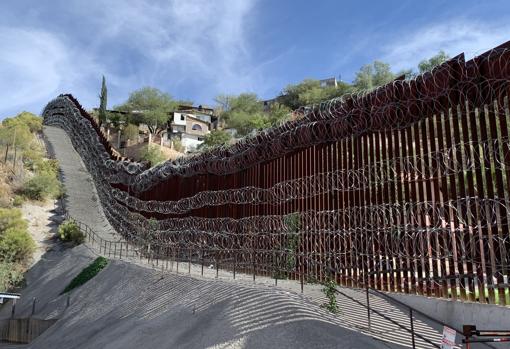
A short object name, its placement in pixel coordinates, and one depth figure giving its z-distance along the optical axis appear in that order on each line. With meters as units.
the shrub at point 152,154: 43.19
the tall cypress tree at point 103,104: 58.53
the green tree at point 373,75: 61.81
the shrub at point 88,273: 18.91
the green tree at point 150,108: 65.44
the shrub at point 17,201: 28.75
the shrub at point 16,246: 23.20
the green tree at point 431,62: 51.96
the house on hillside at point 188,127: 68.75
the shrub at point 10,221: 24.80
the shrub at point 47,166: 34.58
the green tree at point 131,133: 57.31
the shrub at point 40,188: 30.16
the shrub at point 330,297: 8.14
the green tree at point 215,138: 46.97
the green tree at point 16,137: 36.12
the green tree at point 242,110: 67.48
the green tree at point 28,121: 48.69
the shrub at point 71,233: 25.34
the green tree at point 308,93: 66.62
